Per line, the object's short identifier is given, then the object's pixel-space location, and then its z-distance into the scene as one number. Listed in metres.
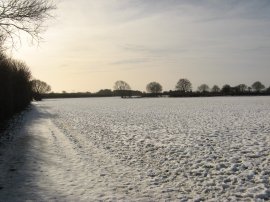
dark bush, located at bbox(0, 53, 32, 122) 28.26
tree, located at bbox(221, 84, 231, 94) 167.75
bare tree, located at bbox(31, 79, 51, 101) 187.85
